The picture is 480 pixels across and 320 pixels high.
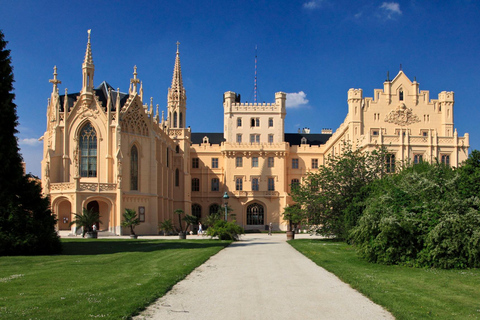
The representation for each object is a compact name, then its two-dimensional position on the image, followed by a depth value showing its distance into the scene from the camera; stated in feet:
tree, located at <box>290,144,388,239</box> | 108.88
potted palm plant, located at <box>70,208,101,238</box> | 124.77
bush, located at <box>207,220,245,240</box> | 113.60
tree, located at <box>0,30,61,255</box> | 67.21
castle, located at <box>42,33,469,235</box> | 152.46
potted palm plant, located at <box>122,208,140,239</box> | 136.87
